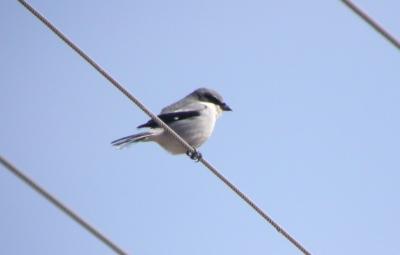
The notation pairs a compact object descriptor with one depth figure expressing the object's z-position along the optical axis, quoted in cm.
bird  1937
